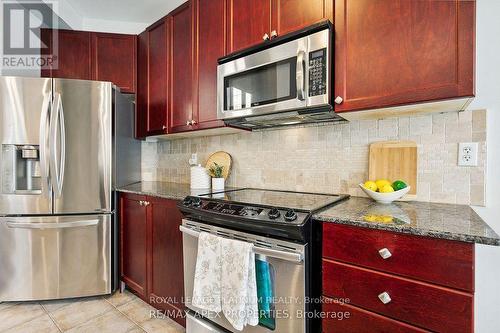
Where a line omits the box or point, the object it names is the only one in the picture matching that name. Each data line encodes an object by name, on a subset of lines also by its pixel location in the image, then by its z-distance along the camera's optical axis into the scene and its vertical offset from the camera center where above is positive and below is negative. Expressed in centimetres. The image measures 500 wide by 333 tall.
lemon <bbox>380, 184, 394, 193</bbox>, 131 -14
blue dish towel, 125 -65
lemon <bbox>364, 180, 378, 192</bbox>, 138 -13
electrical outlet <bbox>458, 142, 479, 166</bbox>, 124 +5
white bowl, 128 -17
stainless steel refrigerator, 207 -22
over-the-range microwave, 133 +48
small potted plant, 203 -12
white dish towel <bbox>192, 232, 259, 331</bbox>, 123 -60
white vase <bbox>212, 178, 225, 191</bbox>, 203 -17
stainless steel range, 113 -37
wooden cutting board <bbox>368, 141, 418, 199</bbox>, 140 +1
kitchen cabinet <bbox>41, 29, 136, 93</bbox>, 247 +104
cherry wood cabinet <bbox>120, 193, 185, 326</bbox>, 179 -70
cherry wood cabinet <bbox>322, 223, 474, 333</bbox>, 83 -44
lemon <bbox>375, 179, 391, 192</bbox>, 135 -11
